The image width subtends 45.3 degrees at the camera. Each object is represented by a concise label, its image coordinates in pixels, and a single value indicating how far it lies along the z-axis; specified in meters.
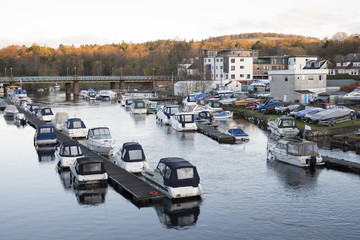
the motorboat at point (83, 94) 120.86
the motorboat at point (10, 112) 72.62
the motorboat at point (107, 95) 112.00
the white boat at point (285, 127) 48.16
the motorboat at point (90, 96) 113.17
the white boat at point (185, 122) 54.59
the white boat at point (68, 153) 34.56
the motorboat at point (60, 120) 55.19
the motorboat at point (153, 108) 78.56
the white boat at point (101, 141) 39.50
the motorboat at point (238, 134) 47.38
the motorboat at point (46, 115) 64.69
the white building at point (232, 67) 121.00
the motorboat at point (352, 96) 64.69
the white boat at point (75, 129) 49.09
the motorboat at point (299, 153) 34.53
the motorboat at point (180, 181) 26.39
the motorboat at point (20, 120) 64.69
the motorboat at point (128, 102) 88.22
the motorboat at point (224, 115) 66.62
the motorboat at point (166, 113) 61.31
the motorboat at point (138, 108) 76.69
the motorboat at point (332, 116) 51.31
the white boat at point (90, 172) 29.75
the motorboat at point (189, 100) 85.23
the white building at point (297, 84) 71.56
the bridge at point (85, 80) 121.75
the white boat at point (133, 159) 32.56
